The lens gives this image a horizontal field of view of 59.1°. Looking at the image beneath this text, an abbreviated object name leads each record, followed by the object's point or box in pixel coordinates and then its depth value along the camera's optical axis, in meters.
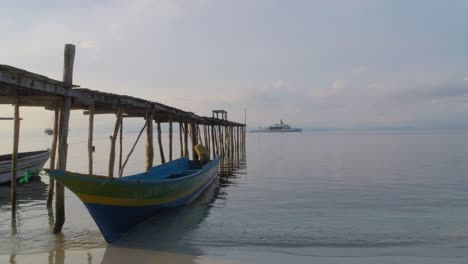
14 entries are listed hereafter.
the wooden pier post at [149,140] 13.54
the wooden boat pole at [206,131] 25.85
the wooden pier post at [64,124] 9.04
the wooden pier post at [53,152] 10.96
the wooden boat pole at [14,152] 10.11
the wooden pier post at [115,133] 11.75
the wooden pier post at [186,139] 19.45
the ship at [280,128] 149.75
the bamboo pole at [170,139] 16.72
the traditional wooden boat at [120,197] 8.06
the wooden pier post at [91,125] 10.89
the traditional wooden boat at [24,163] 16.89
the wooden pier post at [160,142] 16.55
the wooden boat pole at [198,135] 23.94
